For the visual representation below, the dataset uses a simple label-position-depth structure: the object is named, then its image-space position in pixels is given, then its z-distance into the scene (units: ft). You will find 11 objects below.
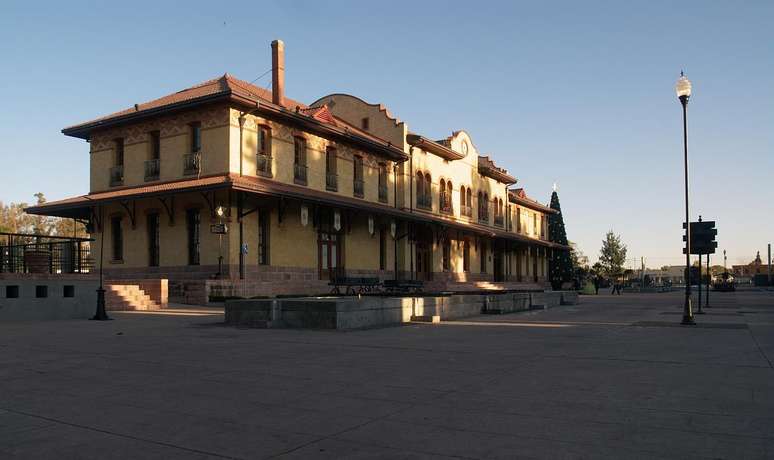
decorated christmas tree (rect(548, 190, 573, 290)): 219.61
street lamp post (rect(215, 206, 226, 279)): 82.79
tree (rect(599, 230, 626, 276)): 350.84
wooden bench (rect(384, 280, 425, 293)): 84.84
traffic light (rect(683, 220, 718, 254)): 75.72
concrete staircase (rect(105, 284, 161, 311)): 70.03
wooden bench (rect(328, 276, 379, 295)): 77.41
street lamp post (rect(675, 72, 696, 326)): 54.03
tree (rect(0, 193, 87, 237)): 216.58
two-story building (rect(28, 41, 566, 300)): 84.99
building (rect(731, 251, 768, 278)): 432.66
